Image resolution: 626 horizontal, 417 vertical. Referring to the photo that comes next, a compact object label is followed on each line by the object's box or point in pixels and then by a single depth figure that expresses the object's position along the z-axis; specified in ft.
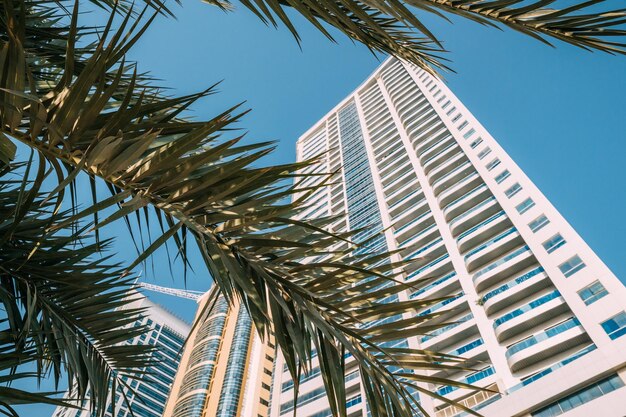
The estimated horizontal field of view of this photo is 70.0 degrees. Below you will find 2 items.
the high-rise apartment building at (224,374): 142.20
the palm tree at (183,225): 3.52
